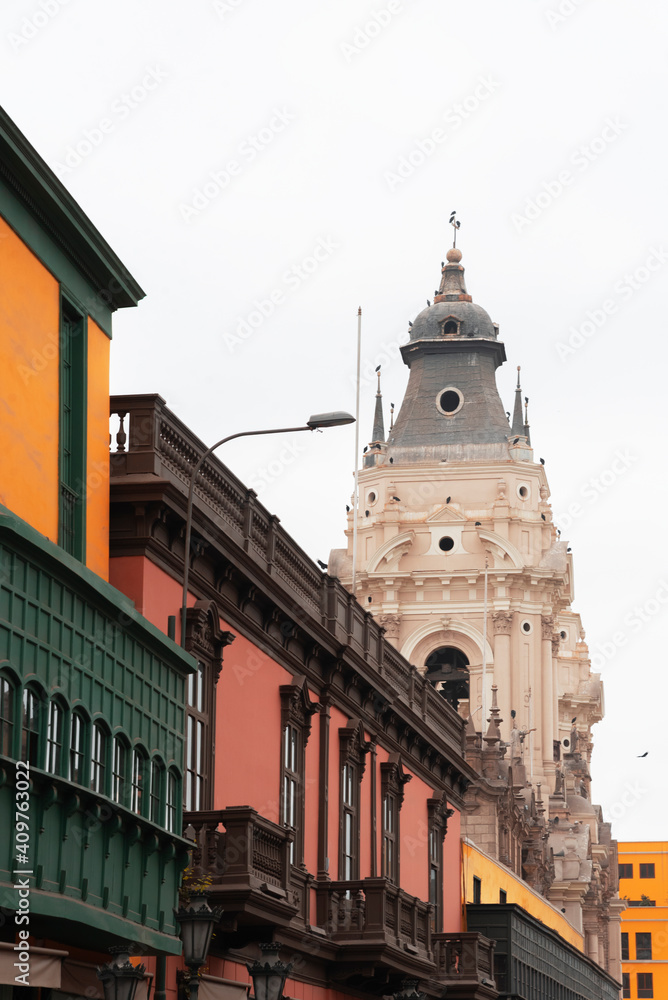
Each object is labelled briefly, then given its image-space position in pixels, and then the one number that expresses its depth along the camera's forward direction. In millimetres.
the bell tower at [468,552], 86250
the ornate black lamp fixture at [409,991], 27359
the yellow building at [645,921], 126625
